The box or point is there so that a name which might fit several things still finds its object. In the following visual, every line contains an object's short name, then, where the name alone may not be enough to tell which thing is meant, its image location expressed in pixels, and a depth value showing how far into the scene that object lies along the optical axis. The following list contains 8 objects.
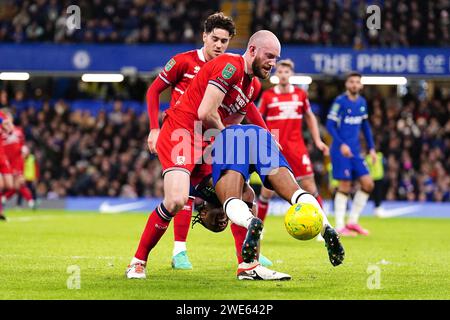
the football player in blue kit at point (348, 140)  28.56
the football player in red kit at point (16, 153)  40.74
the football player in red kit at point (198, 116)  14.52
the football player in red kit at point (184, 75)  17.42
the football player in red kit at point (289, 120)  25.80
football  13.87
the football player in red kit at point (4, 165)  33.94
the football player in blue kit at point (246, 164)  14.48
